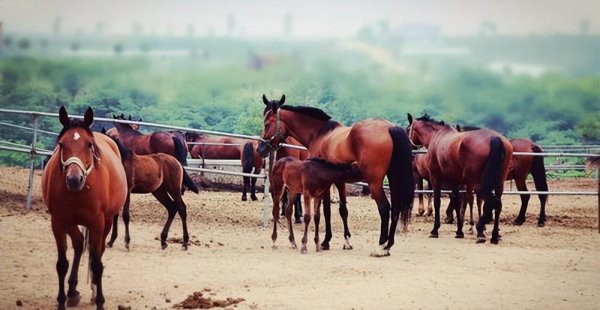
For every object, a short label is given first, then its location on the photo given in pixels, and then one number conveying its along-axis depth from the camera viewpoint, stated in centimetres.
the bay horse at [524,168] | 2748
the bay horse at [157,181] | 1905
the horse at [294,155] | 2555
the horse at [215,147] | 3806
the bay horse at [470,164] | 2239
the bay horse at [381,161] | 1987
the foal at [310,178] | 1983
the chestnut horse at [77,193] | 1245
